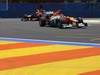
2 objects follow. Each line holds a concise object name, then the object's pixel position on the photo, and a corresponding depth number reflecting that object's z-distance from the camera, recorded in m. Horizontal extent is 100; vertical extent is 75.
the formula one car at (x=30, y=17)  39.06
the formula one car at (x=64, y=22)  25.38
